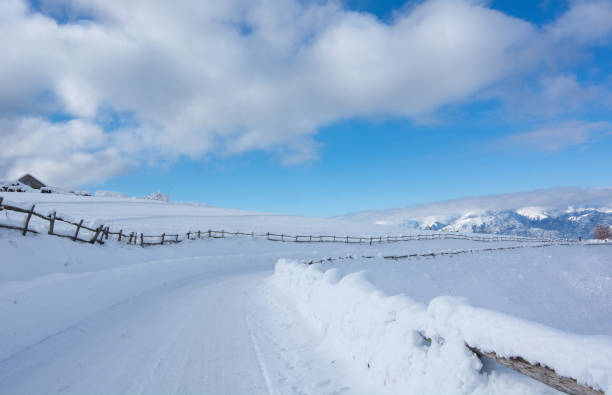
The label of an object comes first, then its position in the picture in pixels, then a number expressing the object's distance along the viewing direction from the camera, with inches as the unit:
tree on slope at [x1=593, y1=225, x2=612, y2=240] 3036.2
